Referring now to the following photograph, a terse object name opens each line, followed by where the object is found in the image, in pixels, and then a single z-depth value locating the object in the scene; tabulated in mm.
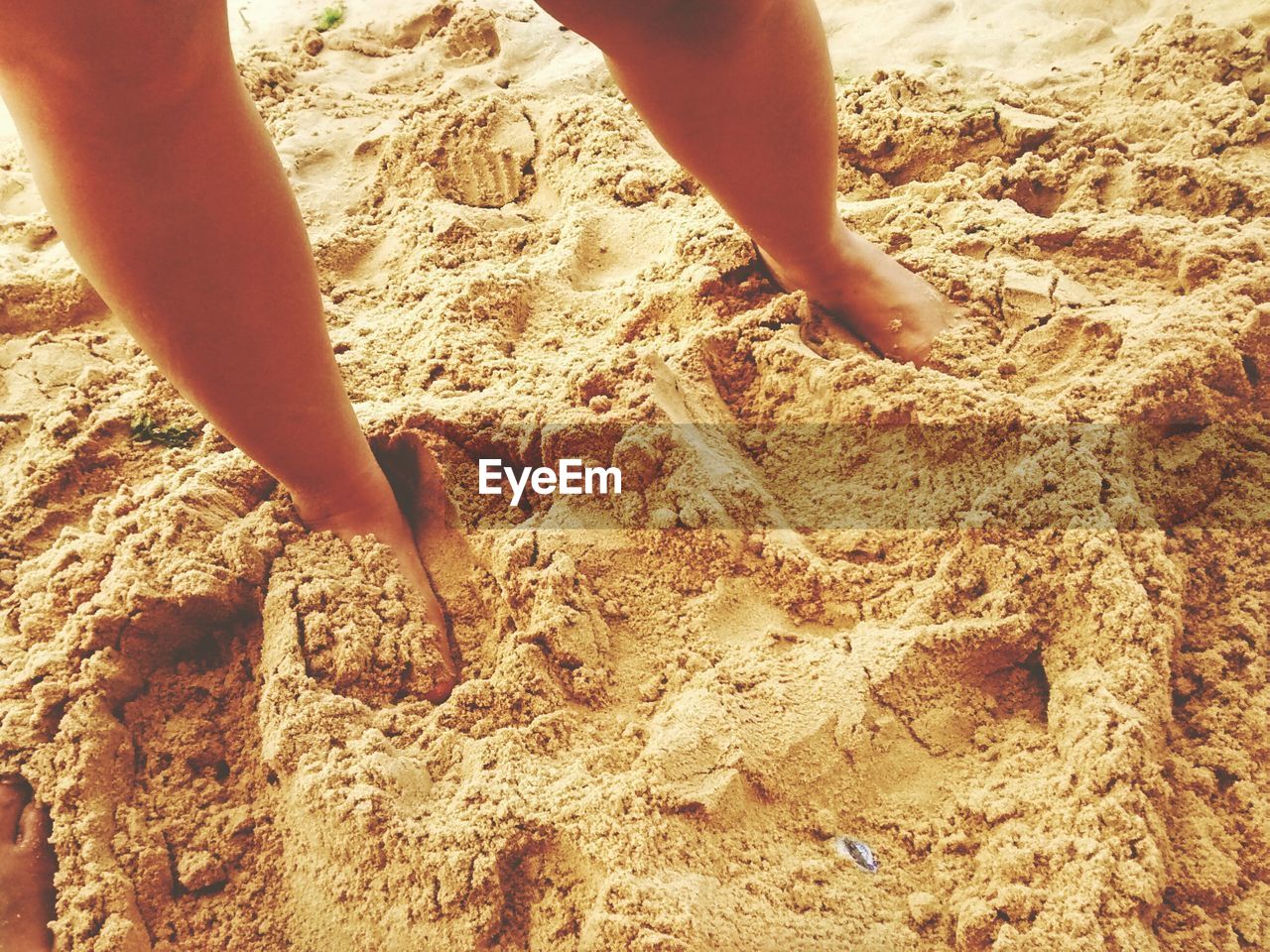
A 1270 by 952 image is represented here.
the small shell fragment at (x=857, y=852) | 844
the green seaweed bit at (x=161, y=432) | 1446
